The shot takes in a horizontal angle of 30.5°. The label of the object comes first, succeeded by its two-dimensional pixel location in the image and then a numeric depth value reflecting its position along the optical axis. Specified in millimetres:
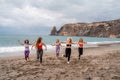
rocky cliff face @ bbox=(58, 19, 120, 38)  171375
